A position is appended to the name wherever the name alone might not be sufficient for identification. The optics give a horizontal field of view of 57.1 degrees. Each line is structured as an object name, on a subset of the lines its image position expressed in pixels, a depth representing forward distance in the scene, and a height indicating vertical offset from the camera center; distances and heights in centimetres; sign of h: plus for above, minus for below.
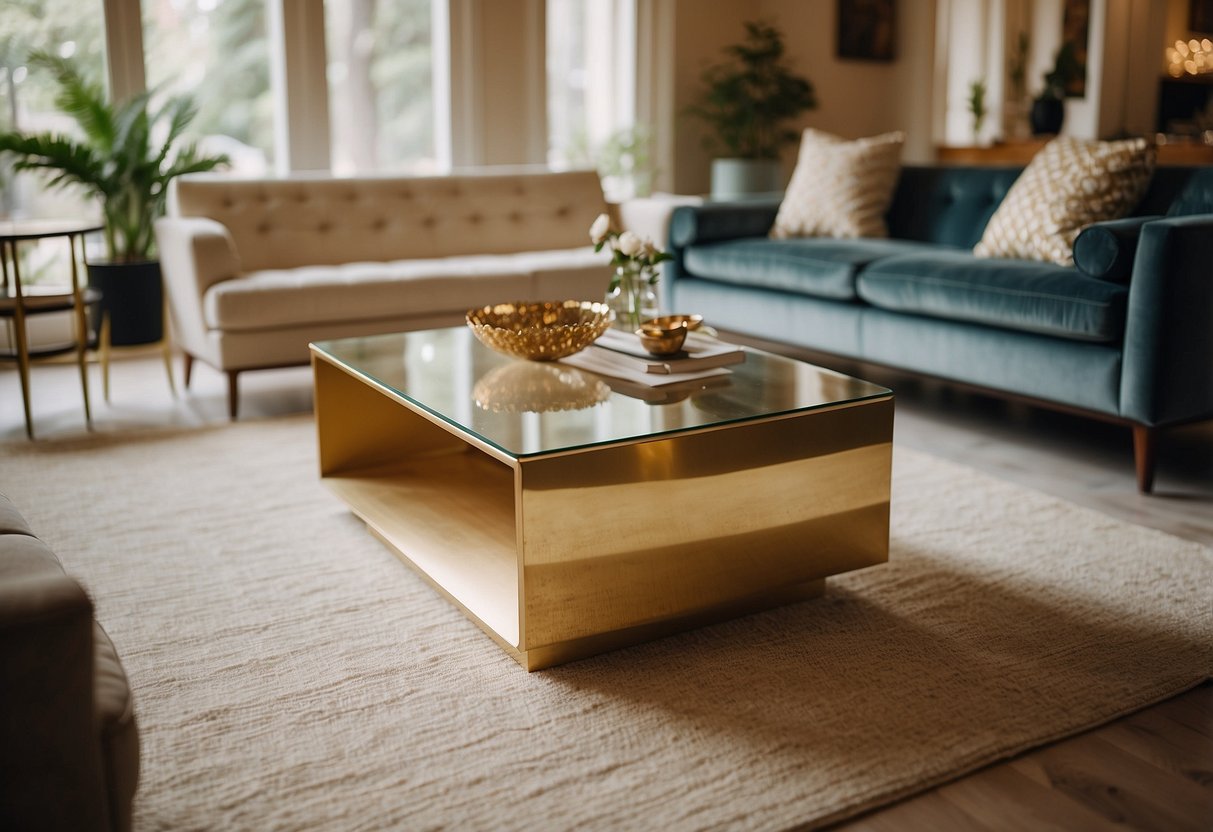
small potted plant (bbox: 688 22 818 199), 615 +47
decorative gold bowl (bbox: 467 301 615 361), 251 -31
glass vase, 277 -25
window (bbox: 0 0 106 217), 462 +54
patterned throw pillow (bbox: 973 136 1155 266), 348 -1
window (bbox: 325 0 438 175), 540 +53
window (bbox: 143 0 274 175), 495 +57
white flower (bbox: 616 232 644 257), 265 -12
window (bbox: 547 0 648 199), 605 +56
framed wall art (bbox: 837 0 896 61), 689 +99
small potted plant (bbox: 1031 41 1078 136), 754 +63
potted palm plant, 427 +8
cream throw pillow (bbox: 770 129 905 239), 444 +0
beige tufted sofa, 375 -24
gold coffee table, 189 -56
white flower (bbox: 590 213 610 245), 267 -9
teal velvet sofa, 287 -32
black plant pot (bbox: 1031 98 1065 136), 757 +50
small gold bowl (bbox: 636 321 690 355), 251 -32
